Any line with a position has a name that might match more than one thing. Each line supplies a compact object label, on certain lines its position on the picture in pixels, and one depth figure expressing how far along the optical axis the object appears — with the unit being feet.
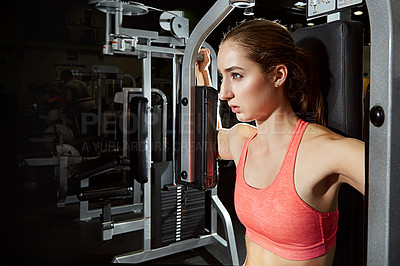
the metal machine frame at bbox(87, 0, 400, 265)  1.64
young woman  2.67
